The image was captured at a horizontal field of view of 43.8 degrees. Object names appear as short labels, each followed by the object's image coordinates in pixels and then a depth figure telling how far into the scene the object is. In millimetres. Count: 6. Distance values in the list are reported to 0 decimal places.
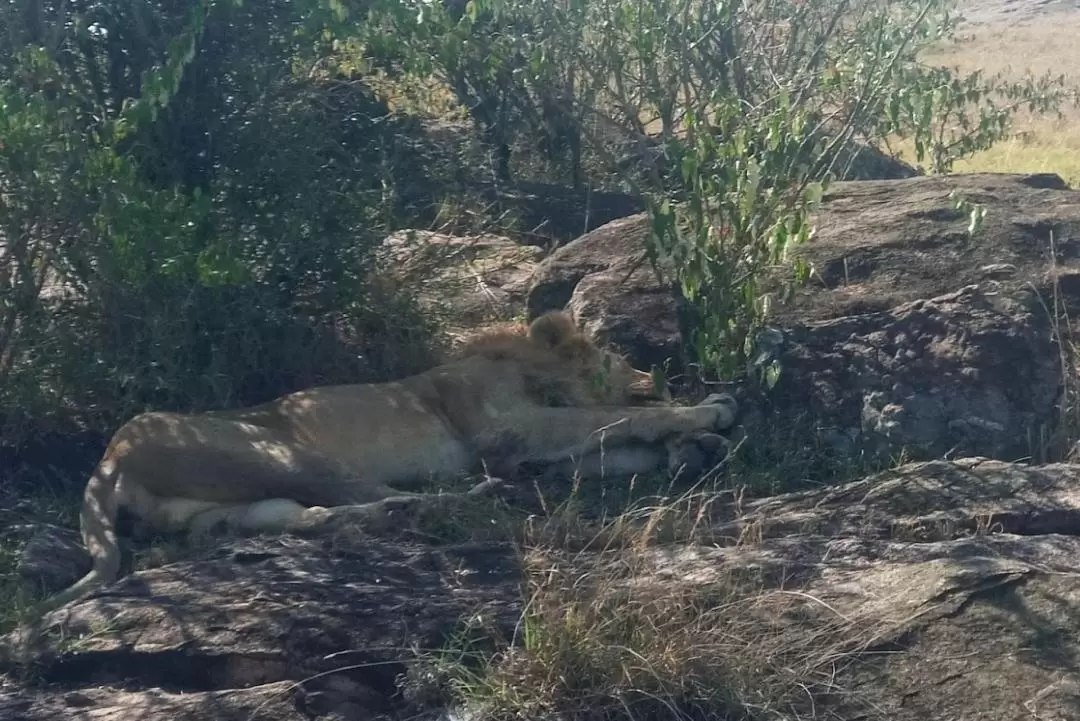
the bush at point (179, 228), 5531
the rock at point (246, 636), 3732
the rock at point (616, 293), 6500
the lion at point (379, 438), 5359
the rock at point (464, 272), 7027
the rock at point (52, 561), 4750
